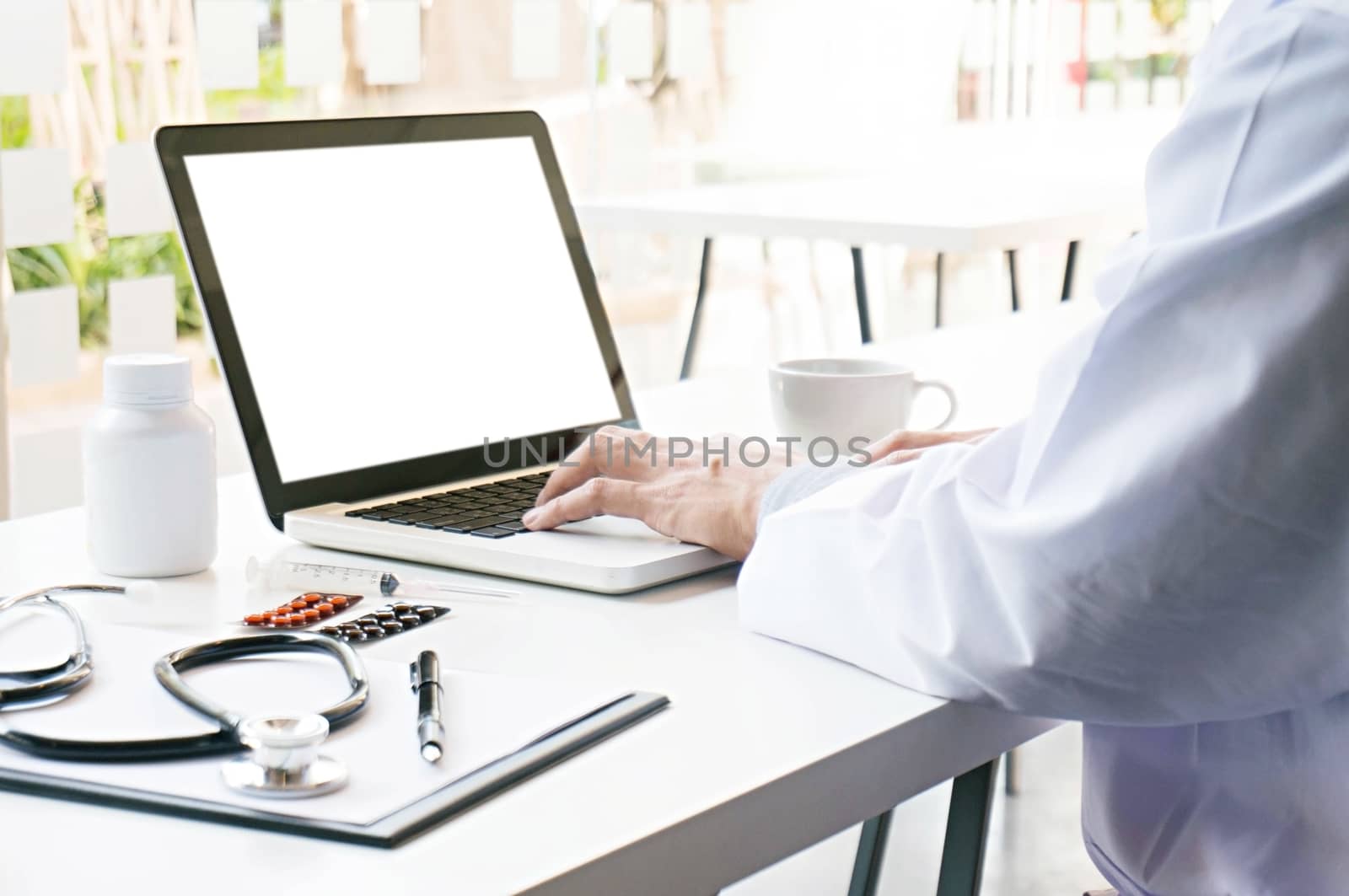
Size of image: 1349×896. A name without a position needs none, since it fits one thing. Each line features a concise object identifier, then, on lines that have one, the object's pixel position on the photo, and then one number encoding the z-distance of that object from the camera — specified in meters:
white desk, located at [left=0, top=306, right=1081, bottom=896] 1.06
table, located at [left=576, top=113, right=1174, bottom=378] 3.09
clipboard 1.07
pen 1.12
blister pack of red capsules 1.26
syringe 1.31
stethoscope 1.09
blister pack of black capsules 1.24
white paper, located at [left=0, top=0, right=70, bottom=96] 2.72
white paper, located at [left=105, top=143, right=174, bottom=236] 3.00
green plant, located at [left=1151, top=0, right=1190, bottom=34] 6.35
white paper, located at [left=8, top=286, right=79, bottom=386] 2.81
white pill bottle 1.30
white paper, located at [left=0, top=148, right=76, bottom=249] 2.75
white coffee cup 1.53
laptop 1.38
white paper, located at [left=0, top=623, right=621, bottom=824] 1.10
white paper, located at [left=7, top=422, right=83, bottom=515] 3.08
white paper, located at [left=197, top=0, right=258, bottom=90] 3.13
